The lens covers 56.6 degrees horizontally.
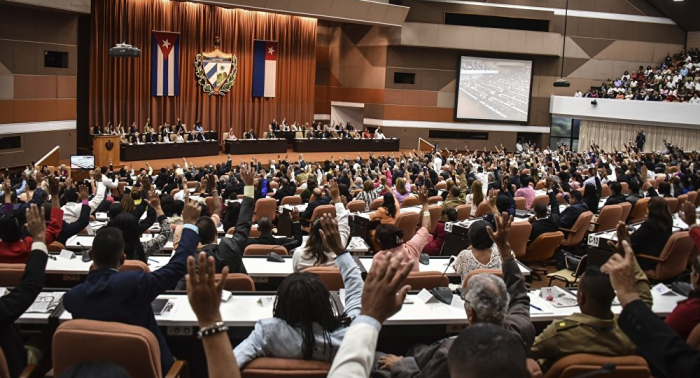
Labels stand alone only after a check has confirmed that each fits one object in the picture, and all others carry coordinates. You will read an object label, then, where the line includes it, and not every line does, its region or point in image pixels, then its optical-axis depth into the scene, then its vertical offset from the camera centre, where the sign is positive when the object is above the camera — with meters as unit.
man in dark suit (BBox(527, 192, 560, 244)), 8.80 -1.38
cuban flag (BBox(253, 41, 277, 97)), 25.84 +1.62
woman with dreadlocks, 3.04 -1.01
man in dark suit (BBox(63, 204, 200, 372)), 3.39 -0.97
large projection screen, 28.10 +1.28
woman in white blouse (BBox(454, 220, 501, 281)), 5.52 -1.17
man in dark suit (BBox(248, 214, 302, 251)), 6.91 -1.39
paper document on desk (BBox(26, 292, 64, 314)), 4.15 -1.34
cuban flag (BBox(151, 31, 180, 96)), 22.75 +1.44
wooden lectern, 18.91 -1.39
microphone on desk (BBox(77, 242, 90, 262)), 5.74 -1.37
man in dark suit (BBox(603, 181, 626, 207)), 9.96 -1.09
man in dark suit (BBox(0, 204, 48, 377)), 3.32 -1.02
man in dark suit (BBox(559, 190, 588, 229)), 9.01 -1.25
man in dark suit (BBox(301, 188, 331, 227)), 9.56 -1.38
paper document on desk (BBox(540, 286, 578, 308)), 4.75 -1.30
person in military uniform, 3.32 -1.07
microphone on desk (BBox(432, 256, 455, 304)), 4.66 -1.28
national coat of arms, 24.23 +1.36
